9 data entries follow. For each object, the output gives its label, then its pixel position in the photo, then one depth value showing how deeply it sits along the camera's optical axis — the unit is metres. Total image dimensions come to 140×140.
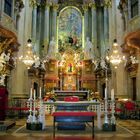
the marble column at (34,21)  16.30
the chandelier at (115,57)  10.20
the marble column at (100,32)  16.91
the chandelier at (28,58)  11.22
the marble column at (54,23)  17.61
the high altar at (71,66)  16.44
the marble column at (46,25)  17.08
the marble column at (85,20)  17.77
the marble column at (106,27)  16.65
